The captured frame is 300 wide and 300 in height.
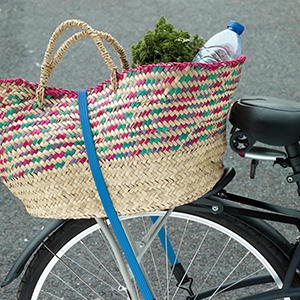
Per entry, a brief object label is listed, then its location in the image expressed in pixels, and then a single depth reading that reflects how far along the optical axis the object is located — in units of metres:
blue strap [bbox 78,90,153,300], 2.12
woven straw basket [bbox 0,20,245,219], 2.07
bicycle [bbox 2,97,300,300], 2.18
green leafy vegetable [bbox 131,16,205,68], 2.15
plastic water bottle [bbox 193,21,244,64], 2.18
